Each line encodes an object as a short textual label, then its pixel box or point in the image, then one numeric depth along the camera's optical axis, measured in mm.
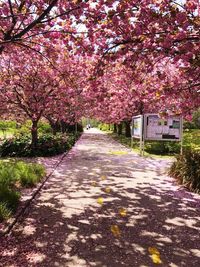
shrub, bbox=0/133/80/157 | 10725
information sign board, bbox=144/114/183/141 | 10473
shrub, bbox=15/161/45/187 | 5823
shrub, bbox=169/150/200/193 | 5993
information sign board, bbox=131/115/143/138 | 11069
